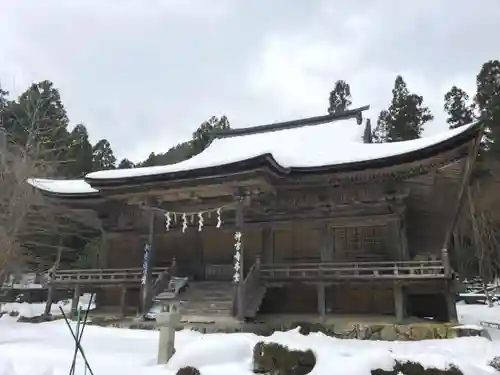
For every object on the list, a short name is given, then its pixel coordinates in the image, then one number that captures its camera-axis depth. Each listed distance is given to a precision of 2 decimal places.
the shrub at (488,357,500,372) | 7.00
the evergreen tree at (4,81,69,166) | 14.84
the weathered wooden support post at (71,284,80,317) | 16.62
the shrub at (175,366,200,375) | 6.94
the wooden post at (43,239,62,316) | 17.41
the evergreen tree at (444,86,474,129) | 41.03
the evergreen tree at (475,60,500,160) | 34.96
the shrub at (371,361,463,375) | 6.31
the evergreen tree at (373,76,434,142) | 41.56
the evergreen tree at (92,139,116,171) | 49.17
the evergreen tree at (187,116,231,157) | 46.03
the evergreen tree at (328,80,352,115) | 49.62
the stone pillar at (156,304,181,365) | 8.40
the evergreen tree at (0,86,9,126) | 28.91
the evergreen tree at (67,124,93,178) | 39.42
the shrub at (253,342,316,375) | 6.88
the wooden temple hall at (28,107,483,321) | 13.37
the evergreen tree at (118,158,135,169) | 56.08
